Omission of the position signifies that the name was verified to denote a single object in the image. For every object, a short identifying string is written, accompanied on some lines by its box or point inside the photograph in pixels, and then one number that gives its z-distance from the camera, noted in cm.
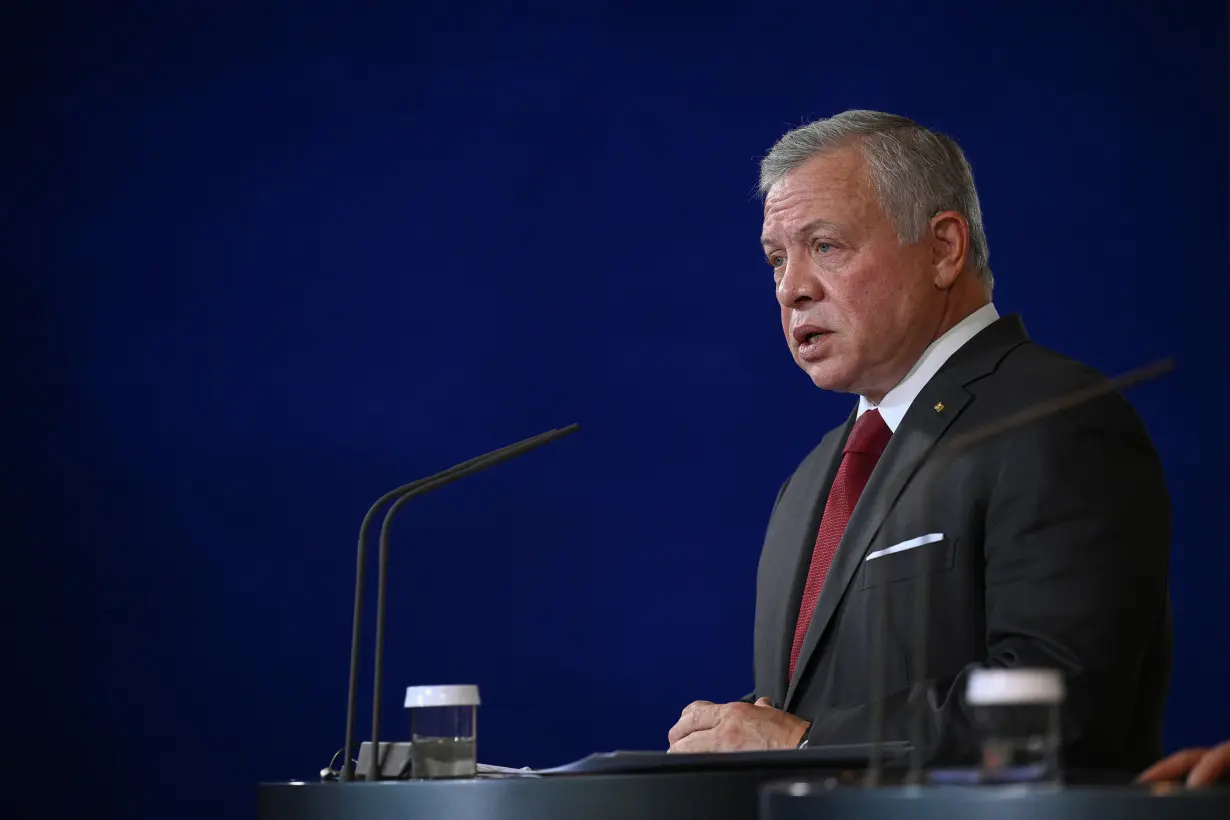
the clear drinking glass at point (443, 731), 885
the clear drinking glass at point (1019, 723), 838
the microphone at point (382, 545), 887
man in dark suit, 895
